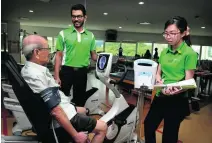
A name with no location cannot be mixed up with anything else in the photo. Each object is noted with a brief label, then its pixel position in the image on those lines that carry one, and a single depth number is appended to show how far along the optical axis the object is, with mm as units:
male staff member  2414
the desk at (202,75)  5406
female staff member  1566
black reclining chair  1359
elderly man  1478
